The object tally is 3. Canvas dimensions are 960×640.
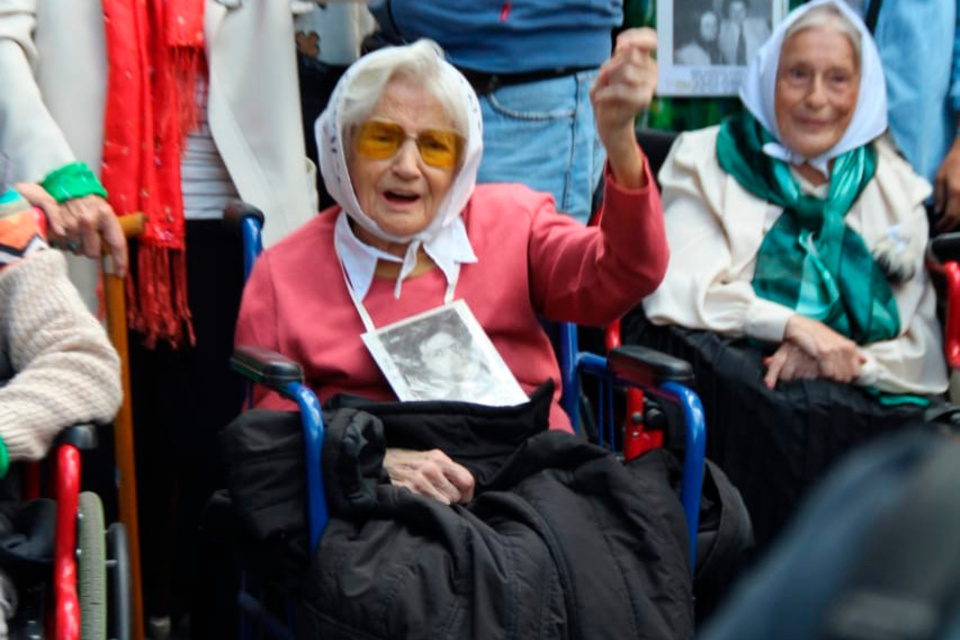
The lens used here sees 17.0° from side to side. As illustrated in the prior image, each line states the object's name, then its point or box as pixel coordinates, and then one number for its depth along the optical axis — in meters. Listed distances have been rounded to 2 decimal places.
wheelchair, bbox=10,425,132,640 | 3.55
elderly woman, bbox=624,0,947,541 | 4.42
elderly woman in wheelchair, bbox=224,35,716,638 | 3.65
